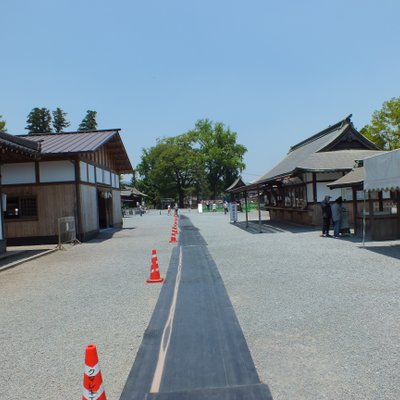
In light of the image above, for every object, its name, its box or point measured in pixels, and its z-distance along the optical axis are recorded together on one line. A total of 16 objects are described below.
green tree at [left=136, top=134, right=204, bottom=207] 79.12
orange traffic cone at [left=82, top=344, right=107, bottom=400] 2.75
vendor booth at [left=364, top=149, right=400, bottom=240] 10.86
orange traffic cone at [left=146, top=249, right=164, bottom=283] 8.30
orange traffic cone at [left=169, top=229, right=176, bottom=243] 16.11
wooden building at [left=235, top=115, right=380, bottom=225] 19.78
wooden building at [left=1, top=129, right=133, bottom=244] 17.58
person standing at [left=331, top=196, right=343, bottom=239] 15.20
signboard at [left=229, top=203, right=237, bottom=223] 28.55
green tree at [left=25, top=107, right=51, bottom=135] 54.88
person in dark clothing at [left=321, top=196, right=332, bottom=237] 15.63
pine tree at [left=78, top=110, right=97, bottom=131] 61.94
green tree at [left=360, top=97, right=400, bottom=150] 34.41
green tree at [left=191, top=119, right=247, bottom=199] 81.94
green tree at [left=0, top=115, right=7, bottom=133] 35.66
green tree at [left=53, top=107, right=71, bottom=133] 58.69
